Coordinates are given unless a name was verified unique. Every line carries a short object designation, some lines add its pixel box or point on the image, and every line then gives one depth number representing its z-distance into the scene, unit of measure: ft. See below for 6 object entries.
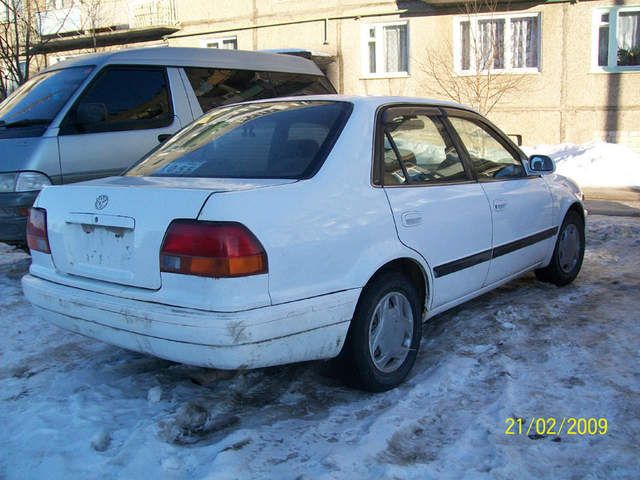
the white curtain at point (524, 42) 49.73
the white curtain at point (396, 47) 54.39
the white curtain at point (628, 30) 47.52
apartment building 47.91
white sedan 9.19
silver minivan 17.39
